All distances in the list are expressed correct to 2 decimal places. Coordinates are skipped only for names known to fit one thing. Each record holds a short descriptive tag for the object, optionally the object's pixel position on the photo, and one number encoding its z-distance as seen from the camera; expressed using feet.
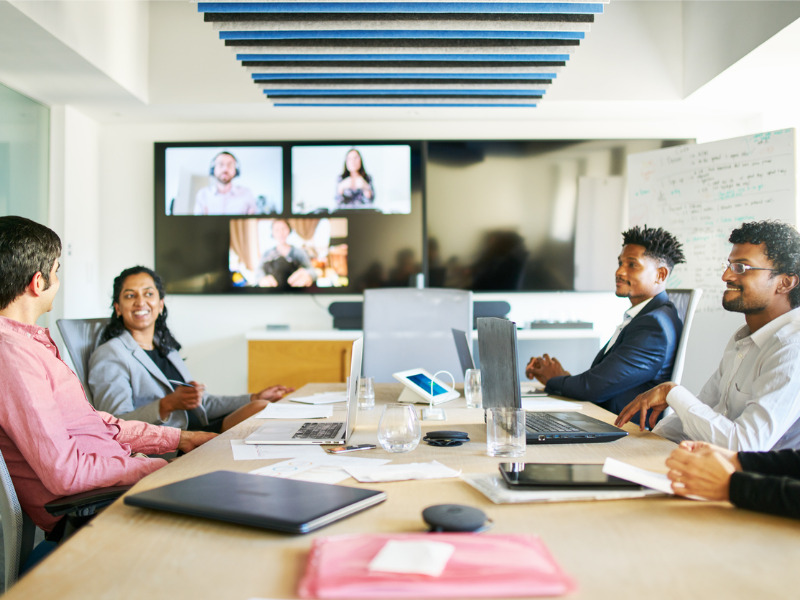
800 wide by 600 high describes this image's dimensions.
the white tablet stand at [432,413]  6.43
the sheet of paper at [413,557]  2.50
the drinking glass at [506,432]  4.69
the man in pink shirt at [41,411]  4.41
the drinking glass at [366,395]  7.24
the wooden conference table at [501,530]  2.50
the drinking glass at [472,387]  7.19
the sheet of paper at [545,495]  3.47
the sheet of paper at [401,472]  3.98
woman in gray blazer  7.68
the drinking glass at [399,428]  4.74
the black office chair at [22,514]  4.17
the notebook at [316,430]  5.17
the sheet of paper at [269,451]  4.70
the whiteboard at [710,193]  11.45
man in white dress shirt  4.97
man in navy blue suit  7.64
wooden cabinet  14.94
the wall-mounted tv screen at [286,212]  16.21
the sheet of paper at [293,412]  6.52
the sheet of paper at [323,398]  7.58
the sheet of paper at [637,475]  3.65
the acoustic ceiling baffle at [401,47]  9.73
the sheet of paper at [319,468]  4.03
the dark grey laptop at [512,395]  5.11
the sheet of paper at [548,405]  6.92
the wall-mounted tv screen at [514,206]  16.25
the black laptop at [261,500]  3.03
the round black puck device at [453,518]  2.96
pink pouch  2.38
